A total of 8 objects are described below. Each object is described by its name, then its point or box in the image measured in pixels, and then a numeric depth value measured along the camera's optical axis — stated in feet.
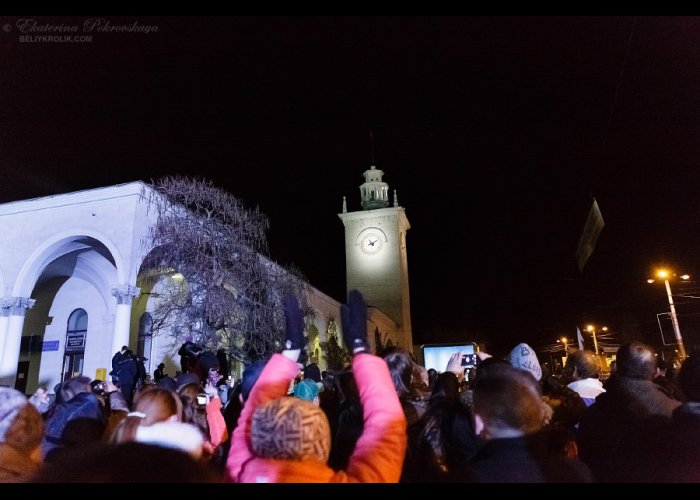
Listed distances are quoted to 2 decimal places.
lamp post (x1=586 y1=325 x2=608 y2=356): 118.56
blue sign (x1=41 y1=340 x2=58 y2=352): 64.54
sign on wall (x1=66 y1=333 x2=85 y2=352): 64.23
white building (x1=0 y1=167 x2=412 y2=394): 51.21
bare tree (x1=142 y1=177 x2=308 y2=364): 48.55
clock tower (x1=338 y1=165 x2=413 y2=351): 158.71
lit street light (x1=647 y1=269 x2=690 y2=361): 58.54
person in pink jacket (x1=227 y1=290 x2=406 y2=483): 5.81
